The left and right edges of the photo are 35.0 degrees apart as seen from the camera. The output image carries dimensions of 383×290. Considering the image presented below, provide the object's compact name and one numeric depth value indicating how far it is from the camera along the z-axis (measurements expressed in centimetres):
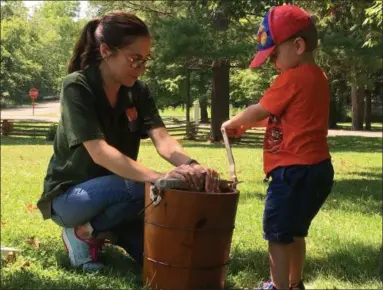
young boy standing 271
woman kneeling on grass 294
